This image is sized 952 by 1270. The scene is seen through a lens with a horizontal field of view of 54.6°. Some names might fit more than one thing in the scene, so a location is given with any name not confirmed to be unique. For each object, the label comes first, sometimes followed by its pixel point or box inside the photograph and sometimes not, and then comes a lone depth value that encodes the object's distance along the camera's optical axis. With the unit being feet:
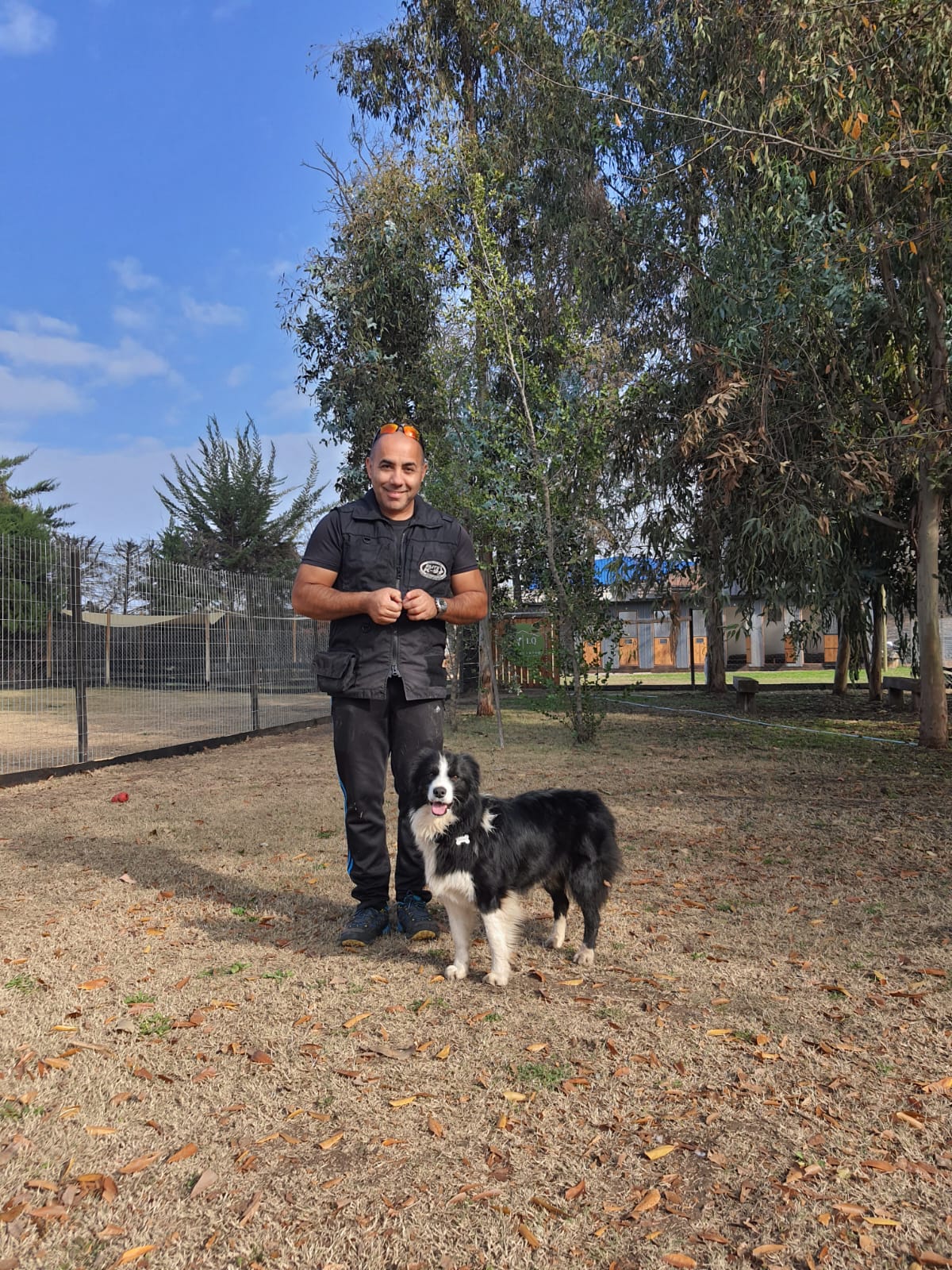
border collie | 11.80
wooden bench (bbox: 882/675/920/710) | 49.16
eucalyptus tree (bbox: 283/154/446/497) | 47.91
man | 13.15
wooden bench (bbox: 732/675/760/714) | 50.62
